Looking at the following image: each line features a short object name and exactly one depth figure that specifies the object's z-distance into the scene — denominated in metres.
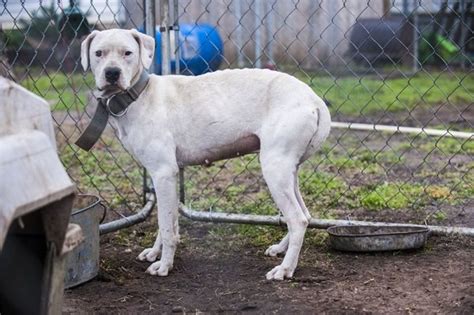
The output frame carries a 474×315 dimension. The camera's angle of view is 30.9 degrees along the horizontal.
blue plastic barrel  8.87
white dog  3.84
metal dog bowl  4.12
